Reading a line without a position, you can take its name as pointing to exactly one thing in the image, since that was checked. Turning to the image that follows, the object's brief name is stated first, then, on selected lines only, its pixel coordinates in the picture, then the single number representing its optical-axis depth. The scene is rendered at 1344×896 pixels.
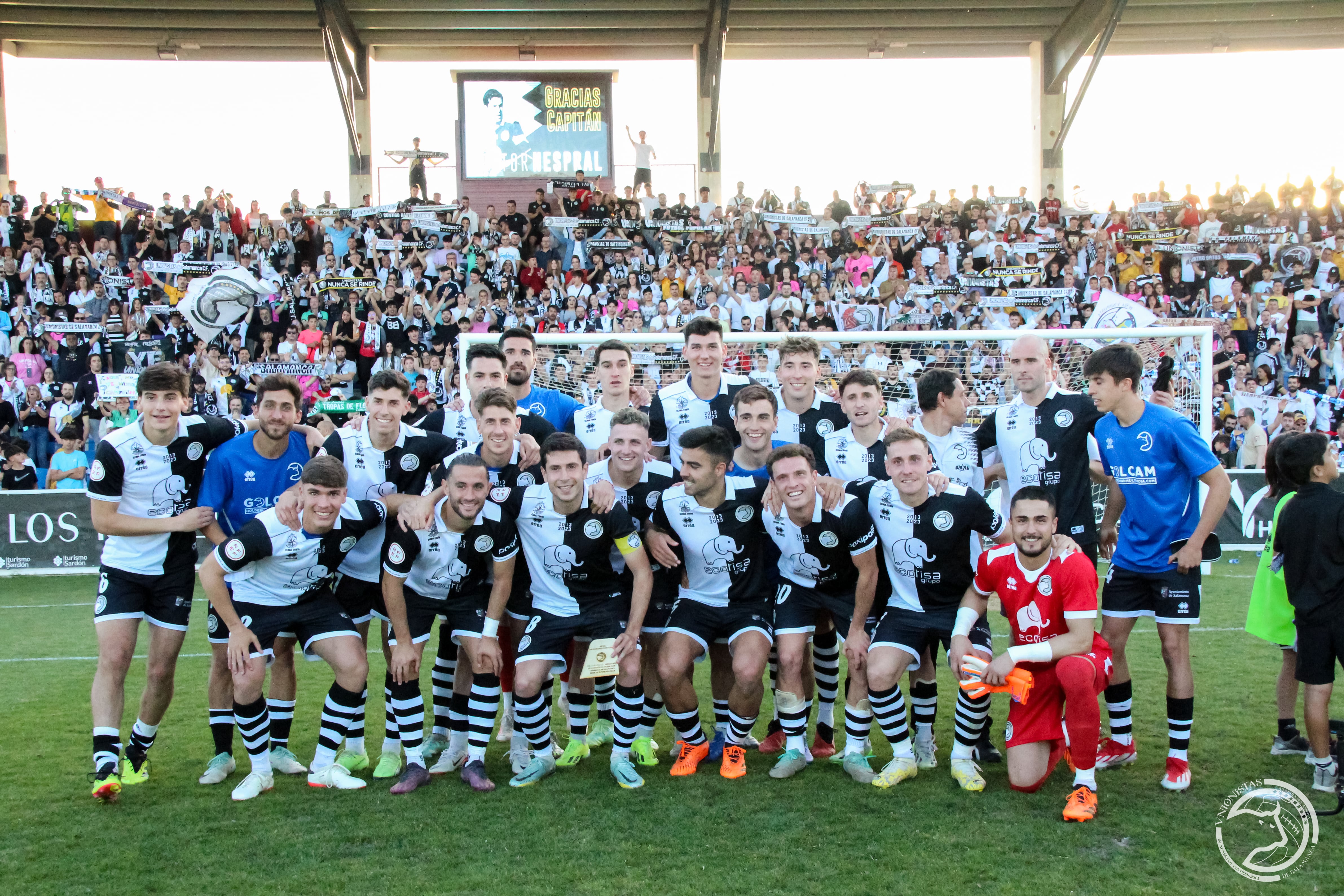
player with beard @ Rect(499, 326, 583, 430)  5.96
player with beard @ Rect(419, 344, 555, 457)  5.57
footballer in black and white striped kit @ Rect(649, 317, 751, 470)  5.84
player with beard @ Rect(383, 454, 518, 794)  4.82
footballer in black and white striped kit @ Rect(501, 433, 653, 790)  4.87
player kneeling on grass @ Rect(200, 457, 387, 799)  4.70
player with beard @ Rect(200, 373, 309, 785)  5.01
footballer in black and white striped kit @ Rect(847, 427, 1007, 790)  4.75
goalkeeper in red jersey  4.32
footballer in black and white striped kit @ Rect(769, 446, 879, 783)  4.82
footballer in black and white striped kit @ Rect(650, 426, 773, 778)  4.91
